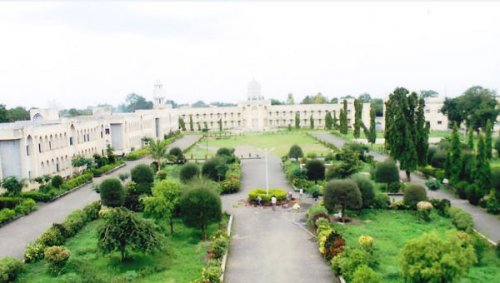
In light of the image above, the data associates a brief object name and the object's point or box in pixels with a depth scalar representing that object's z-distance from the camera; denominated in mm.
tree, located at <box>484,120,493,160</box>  36531
